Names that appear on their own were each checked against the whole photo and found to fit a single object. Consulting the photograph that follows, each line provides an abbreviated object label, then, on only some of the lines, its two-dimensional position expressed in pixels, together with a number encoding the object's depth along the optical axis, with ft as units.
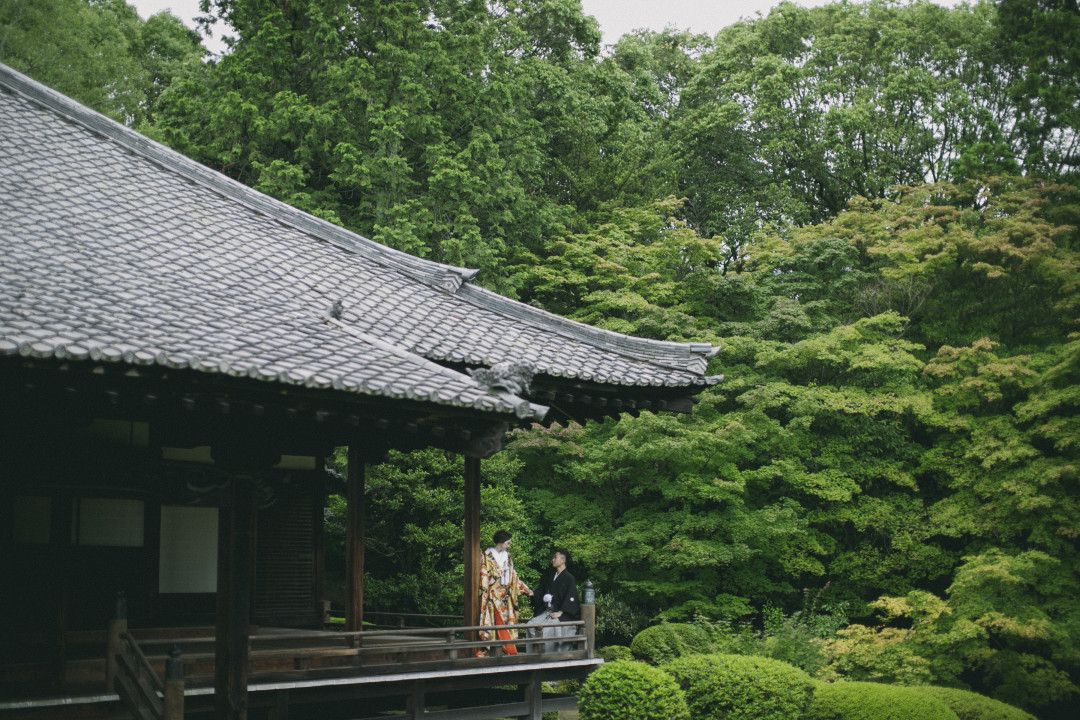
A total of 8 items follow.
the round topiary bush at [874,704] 31.09
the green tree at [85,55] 71.05
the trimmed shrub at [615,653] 45.70
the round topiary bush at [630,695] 28.37
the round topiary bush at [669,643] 45.27
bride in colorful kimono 31.86
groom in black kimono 32.27
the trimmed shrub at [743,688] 31.14
